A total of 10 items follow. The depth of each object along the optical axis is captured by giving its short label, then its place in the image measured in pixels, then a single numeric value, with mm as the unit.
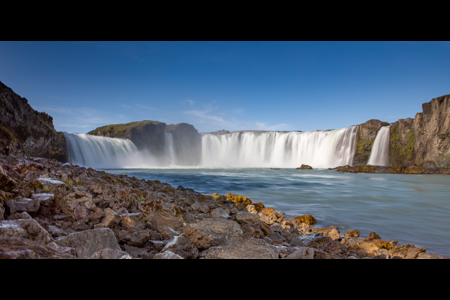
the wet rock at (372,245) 4516
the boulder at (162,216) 3645
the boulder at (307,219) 7215
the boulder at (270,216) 6513
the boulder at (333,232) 5255
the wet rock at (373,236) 5489
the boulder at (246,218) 5257
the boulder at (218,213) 5953
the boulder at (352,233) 5889
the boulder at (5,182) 3531
